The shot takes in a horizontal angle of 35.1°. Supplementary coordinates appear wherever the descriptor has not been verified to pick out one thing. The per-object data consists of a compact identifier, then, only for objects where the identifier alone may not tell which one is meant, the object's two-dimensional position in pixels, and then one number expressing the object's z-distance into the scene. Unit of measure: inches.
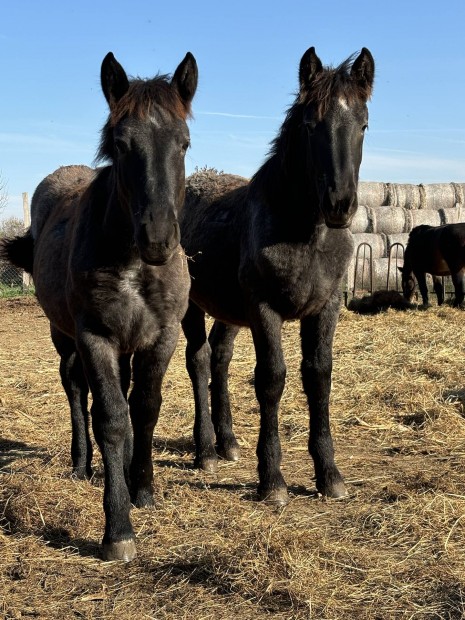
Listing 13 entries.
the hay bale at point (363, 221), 826.8
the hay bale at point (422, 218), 849.3
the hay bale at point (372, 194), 860.6
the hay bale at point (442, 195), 884.9
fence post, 737.6
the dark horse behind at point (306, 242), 166.9
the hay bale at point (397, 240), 815.1
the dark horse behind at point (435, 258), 650.2
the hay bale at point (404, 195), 864.9
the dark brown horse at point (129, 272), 140.3
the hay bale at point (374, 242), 803.4
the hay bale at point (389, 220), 837.2
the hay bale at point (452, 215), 865.5
